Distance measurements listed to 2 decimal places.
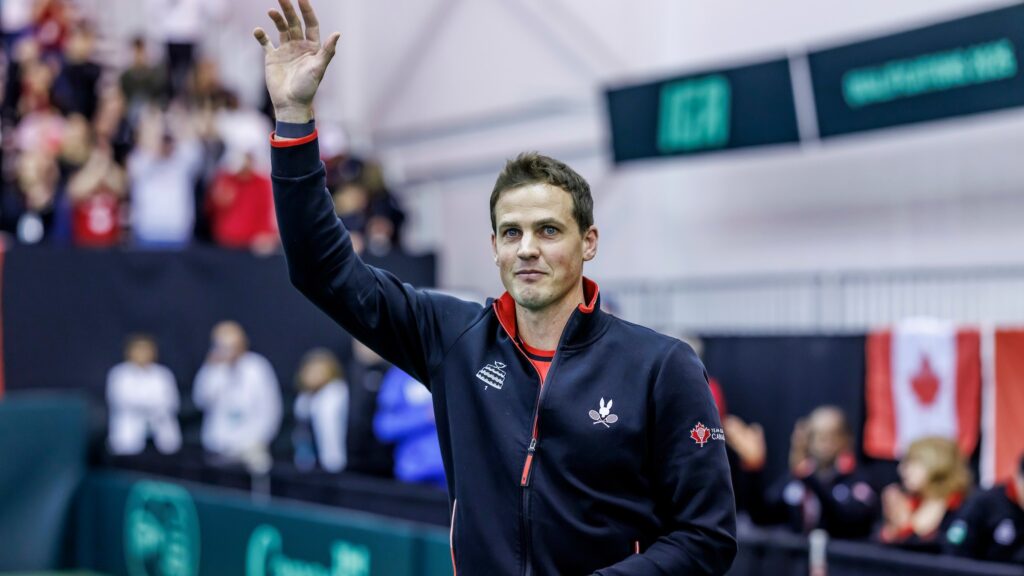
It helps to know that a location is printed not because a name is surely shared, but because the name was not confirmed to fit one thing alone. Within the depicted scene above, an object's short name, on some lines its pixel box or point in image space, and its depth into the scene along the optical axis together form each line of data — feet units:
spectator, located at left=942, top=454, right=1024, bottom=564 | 21.84
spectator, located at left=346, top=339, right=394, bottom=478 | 32.65
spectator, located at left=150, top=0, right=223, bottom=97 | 53.16
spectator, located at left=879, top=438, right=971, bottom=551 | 24.11
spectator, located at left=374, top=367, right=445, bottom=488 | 31.12
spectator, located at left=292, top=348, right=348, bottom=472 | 37.55
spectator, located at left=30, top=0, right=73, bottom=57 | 55.72
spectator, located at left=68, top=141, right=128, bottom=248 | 44.34
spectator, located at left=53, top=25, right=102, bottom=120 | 51.06
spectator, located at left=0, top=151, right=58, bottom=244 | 43.70
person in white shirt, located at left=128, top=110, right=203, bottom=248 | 44.91
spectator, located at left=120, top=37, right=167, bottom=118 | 48.85
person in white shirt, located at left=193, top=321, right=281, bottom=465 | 41.96
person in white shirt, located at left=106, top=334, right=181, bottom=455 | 42.52
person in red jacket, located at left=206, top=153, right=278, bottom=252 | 46.55
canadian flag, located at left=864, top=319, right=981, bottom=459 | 31.27
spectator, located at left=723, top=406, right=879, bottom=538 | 26.53
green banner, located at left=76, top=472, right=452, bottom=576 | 25.20
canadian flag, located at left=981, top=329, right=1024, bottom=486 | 30.25
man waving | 9.60
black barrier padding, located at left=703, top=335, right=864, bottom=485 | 33.86
